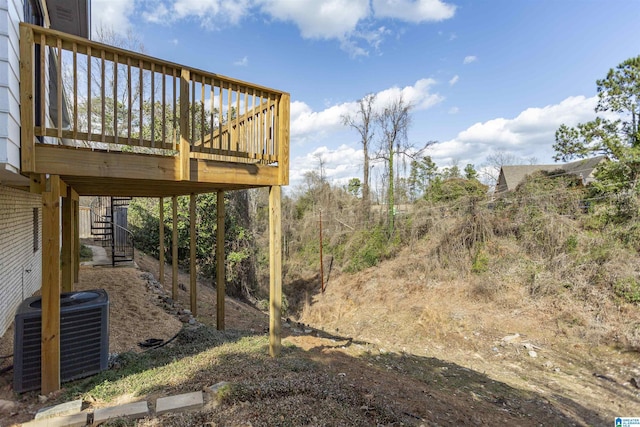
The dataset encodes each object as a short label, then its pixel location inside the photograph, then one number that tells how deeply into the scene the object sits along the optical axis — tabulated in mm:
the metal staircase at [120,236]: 9427
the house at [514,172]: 22009
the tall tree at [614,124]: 11336
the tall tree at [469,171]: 24598
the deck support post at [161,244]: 7978
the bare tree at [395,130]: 17891
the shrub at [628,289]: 7688
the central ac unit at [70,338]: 2900
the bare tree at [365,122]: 19266
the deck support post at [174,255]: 7030
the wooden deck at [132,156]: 2734
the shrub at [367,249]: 14409
